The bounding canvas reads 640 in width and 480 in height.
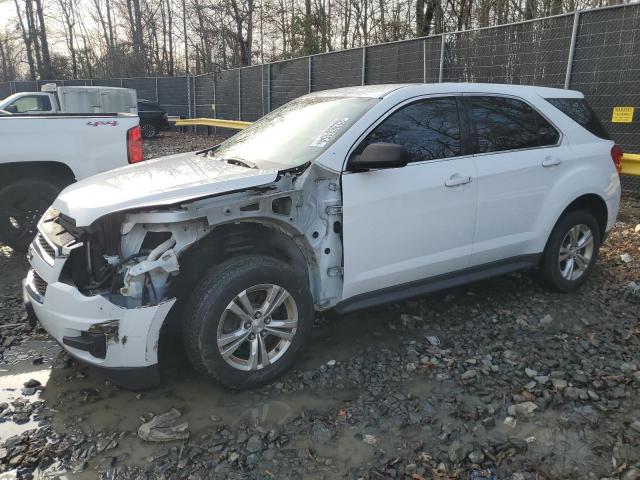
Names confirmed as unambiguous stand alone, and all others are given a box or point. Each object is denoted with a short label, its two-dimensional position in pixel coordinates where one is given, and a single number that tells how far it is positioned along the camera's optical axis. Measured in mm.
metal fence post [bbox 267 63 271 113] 15705
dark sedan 20453
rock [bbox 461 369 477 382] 3273
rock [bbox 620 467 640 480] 2432
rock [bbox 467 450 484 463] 2545
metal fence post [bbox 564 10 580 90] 7595
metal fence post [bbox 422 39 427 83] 10016
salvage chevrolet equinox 2809
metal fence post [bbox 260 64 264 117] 16161
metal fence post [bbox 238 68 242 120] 17688
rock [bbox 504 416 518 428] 2828
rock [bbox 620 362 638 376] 3377
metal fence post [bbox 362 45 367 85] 11609
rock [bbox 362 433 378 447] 2680
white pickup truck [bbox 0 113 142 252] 5082
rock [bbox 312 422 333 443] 2713
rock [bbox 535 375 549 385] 3221
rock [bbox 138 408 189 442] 2695
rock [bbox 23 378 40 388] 3158
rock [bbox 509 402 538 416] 2938
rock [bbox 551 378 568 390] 3160
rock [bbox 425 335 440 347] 3723
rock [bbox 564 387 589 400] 3064
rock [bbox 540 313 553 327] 4059
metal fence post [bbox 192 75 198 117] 21656
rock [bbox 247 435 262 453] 2619
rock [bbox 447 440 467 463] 2561
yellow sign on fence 7247
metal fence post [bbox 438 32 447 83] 9539
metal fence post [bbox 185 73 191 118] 21953
